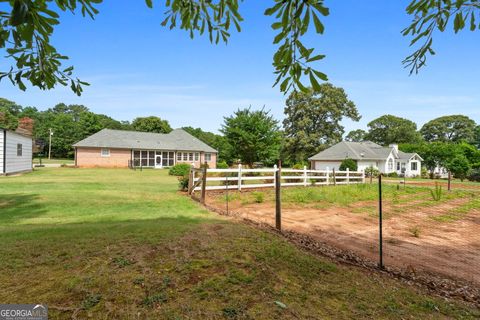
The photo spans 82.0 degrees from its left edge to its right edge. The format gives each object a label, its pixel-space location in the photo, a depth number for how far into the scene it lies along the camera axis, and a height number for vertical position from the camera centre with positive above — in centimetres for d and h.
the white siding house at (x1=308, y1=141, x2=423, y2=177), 3627 +71
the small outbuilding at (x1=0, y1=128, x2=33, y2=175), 1725 +58
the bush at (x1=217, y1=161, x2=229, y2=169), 2665 -29
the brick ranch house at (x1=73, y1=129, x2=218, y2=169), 3253 +148
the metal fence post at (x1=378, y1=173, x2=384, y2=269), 448 -166
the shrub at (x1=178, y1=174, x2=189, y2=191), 1271 -94
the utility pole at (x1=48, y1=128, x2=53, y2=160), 5180 +302
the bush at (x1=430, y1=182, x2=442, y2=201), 1323 -155
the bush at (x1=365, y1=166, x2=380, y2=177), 3277 -97
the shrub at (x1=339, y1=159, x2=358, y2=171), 3091 -21
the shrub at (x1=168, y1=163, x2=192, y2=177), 2207 -66
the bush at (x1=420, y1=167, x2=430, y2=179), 3846 -148
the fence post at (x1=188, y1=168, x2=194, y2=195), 1186 -83
